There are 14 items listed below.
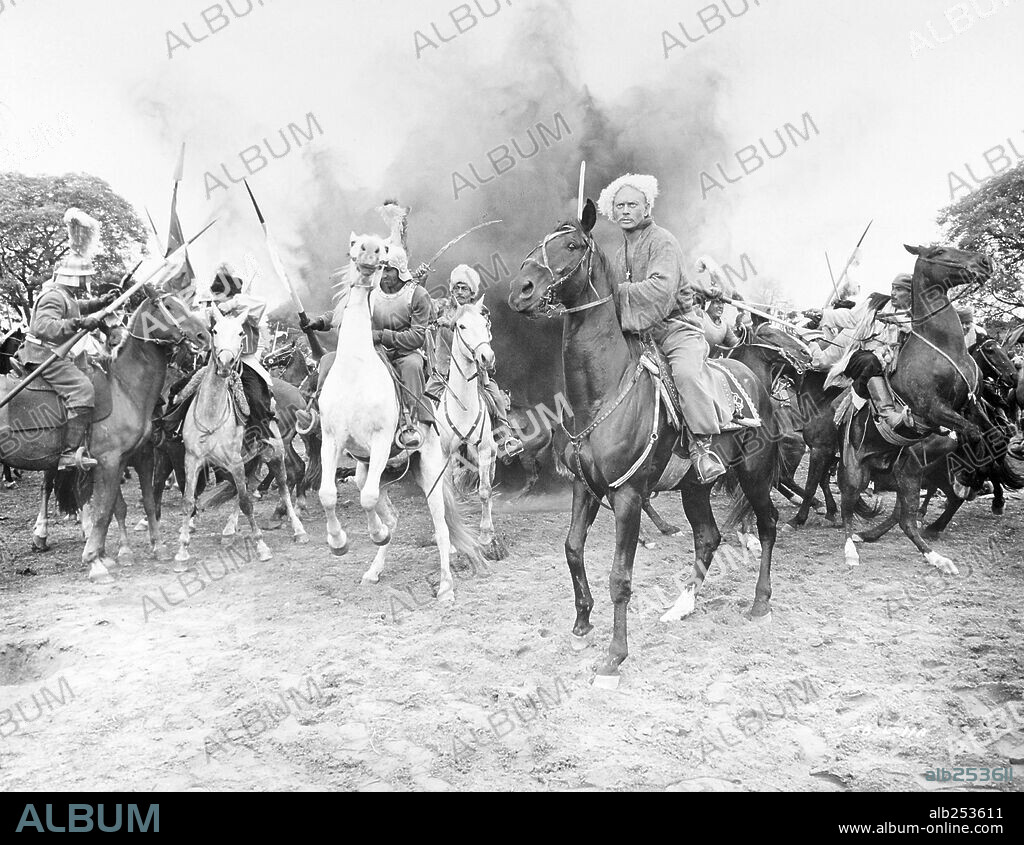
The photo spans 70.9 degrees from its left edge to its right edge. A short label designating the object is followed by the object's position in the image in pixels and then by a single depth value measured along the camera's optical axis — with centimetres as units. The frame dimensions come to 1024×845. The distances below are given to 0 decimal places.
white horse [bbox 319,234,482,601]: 620
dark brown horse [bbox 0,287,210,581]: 772
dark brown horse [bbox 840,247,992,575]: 733
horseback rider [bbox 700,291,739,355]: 770
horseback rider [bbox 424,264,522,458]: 870
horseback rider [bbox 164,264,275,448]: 915
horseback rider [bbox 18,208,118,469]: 731
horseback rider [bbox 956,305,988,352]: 790
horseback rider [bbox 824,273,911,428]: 791
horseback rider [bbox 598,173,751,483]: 511
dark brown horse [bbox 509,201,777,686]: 490
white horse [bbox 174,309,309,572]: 846
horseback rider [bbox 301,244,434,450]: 691
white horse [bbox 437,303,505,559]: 822
